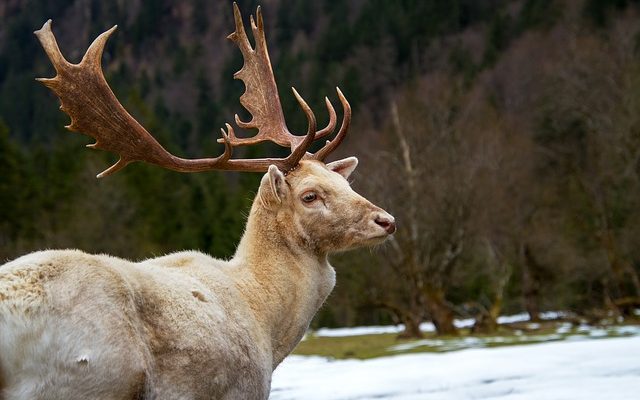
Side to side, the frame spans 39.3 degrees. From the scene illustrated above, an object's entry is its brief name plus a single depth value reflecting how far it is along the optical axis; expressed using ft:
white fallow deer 14.96
